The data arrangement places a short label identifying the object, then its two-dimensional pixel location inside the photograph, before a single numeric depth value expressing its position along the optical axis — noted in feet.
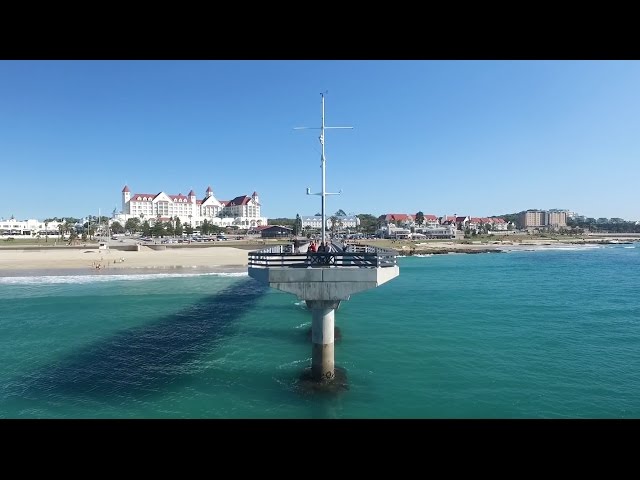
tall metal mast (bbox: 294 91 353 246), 57.06
